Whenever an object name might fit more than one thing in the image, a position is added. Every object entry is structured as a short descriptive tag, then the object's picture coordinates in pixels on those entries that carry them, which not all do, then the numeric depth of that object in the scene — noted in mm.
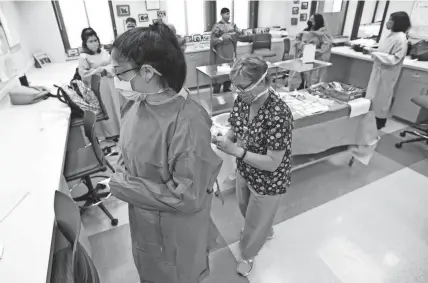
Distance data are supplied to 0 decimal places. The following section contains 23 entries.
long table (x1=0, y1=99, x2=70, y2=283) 945
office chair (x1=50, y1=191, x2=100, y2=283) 896
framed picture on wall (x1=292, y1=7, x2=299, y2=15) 5959
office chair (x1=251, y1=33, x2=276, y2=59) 5262
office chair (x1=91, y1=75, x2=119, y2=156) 2719
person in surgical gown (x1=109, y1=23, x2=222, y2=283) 825
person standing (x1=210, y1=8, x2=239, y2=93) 4492
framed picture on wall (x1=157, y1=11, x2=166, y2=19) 4867
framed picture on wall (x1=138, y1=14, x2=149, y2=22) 4800
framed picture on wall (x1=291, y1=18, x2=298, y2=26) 6070
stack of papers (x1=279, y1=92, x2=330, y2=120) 2199
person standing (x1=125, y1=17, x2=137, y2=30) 4326
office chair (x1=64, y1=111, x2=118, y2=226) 1882
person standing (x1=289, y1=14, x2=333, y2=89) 4242
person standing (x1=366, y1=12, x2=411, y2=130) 3092
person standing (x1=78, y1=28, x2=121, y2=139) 3071
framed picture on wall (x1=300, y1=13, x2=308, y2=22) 6127
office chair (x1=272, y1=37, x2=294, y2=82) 5242
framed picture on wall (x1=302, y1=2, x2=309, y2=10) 5990
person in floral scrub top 1222
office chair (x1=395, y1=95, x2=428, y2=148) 2979
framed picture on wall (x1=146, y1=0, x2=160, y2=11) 4715
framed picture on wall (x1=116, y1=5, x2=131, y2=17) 4598
